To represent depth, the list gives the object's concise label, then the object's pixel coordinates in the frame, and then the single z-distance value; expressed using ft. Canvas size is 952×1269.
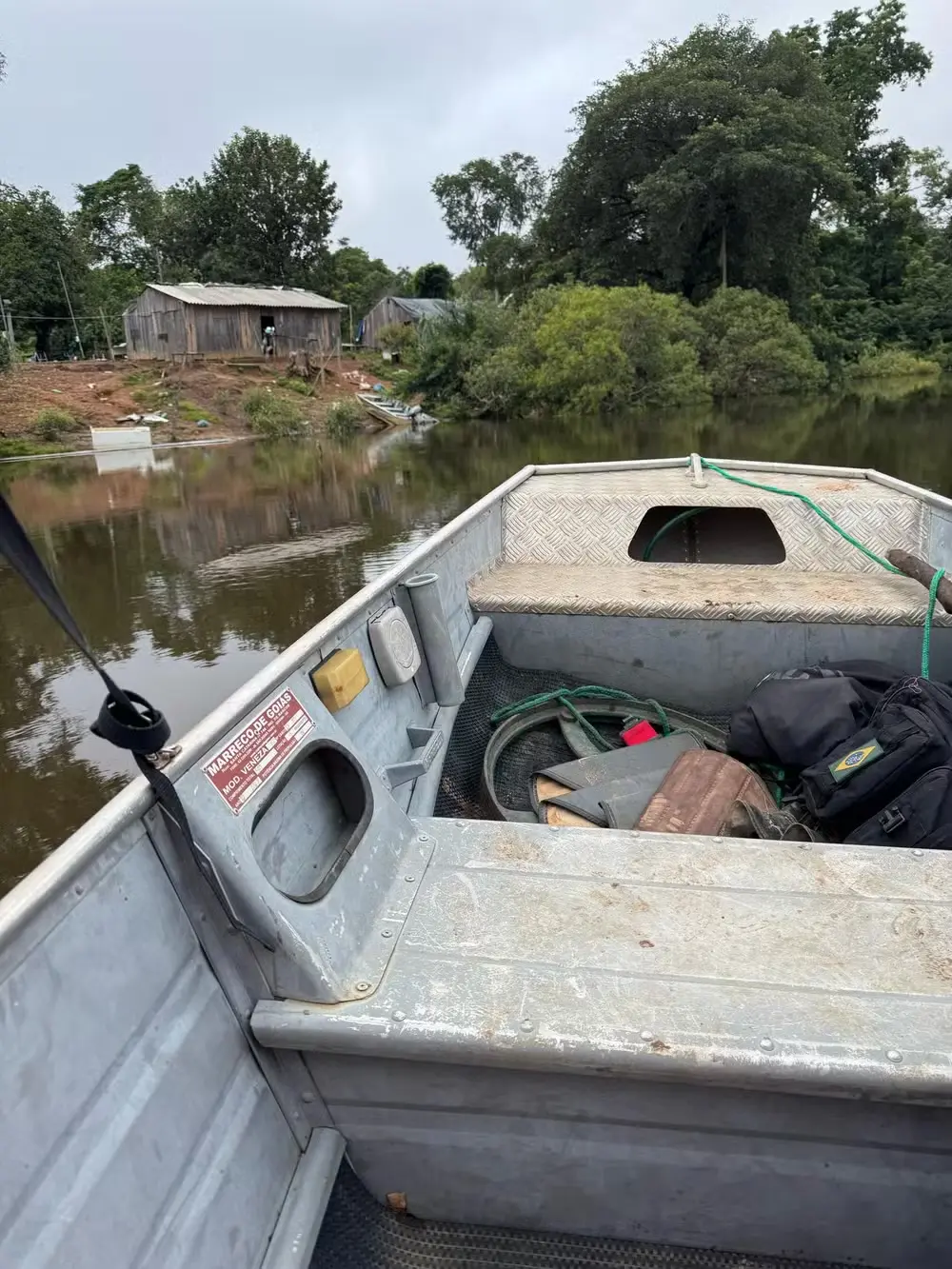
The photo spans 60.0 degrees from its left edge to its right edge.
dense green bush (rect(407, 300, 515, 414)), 111.75
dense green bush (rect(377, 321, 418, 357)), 142.41
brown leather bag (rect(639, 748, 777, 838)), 8.59
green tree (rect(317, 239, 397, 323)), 165.77
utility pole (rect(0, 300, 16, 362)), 109.22
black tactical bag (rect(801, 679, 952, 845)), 7.87
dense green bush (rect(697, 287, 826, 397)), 115.03
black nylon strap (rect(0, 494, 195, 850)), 3.08
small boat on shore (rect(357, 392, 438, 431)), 106.83
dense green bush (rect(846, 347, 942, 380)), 143.23
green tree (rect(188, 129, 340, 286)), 157.38
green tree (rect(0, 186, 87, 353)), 114.62
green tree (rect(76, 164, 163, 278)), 185.37
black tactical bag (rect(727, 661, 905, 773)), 9.60
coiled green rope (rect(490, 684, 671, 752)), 11.64
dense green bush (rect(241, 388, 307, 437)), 98.84
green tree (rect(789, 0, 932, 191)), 152.05
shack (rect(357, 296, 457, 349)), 157.89
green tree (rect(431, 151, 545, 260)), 234.17
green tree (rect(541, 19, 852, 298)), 114.42
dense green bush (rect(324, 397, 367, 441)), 101.19
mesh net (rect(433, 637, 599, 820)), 10.24
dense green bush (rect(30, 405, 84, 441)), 87.92
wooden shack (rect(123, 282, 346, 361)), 119.03
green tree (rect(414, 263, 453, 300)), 182.80
